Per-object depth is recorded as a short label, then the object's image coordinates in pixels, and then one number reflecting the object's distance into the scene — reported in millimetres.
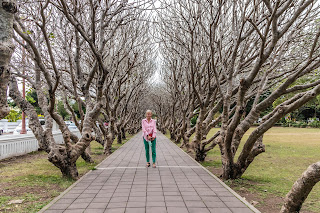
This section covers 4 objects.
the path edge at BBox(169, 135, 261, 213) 4395
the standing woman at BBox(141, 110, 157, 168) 8383
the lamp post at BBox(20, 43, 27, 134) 16869
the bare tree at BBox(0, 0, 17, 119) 2838
